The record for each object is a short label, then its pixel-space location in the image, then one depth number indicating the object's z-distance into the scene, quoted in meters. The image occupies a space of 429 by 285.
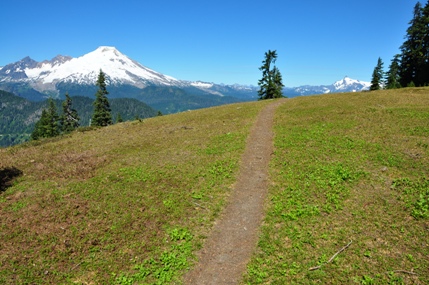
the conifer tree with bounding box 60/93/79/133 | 72.49
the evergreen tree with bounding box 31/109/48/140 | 68.00
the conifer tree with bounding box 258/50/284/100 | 71.62
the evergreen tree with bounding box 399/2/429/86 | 54.75
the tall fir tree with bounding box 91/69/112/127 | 64.88
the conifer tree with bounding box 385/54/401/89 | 72.06
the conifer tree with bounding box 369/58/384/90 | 69.57
